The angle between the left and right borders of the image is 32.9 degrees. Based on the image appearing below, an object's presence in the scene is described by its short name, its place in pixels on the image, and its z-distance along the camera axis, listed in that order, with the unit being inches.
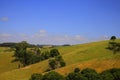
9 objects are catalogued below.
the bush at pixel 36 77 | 2028.0
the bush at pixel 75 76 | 1748.6
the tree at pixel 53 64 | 3124.8
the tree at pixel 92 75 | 1765.7
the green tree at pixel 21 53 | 4142.6
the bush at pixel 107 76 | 1739.9
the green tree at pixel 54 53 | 4008.9
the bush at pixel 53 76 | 1838.8
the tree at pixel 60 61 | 3095.7
